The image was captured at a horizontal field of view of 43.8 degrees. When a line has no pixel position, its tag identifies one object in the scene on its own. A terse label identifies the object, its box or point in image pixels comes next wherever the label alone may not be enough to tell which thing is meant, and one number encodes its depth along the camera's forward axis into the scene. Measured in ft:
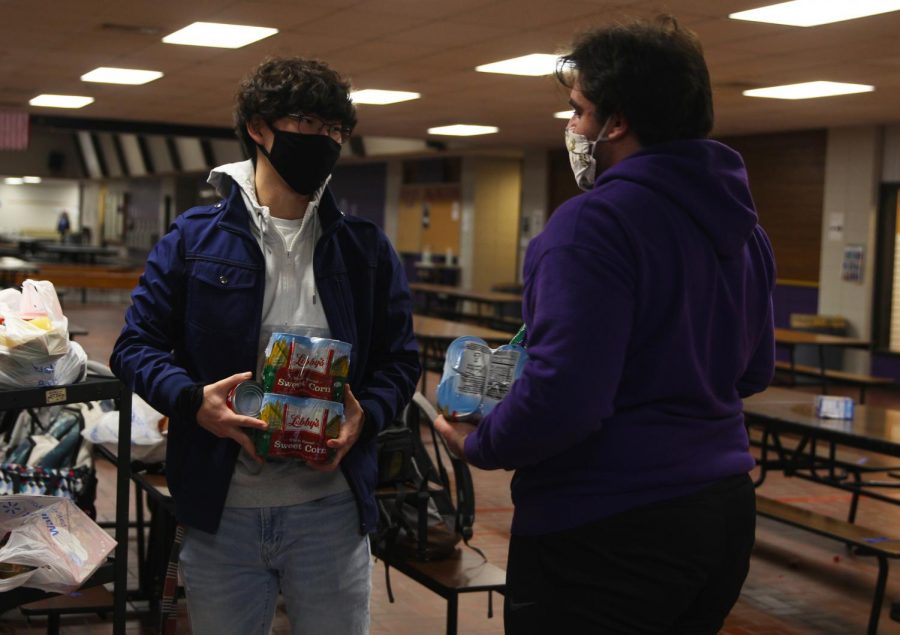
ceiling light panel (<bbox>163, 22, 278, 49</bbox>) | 27.72
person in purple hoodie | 5.05
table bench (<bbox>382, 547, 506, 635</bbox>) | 9.63
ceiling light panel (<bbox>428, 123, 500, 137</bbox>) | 49.53
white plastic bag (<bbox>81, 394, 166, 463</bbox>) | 12.14
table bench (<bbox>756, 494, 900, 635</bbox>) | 13.53
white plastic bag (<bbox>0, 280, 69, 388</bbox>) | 8.71
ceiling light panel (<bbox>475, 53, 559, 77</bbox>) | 29.66
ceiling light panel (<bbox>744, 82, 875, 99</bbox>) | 32.07
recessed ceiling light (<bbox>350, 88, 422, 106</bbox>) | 38.78
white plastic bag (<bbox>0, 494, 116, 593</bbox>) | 8.89
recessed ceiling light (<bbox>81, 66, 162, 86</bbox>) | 36.42
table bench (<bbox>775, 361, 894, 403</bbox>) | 30.97
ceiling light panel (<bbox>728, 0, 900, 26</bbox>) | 21.90
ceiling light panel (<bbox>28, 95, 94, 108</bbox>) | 45.87
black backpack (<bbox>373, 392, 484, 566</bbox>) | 10.57
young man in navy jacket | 6.45
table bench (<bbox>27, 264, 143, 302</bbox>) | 53.36
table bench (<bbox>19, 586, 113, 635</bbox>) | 11.37
